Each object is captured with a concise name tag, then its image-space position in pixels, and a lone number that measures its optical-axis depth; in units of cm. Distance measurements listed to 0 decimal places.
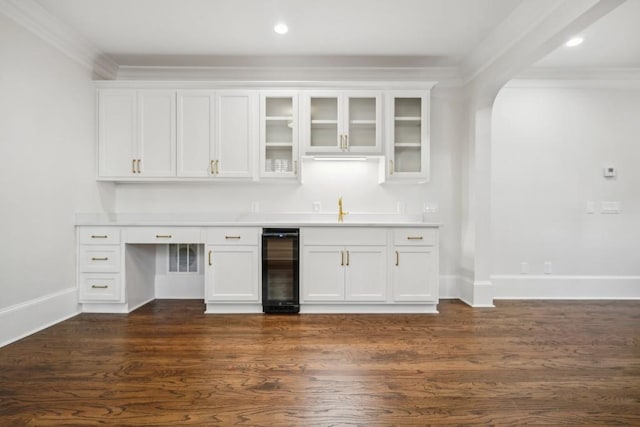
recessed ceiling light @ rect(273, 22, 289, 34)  306
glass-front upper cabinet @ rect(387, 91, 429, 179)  368
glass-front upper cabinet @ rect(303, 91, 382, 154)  367
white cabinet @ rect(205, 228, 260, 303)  338
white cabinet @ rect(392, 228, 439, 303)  341
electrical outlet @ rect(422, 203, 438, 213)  407
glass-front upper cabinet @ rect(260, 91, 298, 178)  368
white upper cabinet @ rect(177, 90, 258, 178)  366
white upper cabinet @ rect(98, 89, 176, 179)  363
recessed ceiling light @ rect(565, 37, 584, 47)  323
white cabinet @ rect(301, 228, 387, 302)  340
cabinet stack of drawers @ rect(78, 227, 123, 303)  336
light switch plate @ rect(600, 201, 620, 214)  404
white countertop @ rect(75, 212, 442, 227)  397
